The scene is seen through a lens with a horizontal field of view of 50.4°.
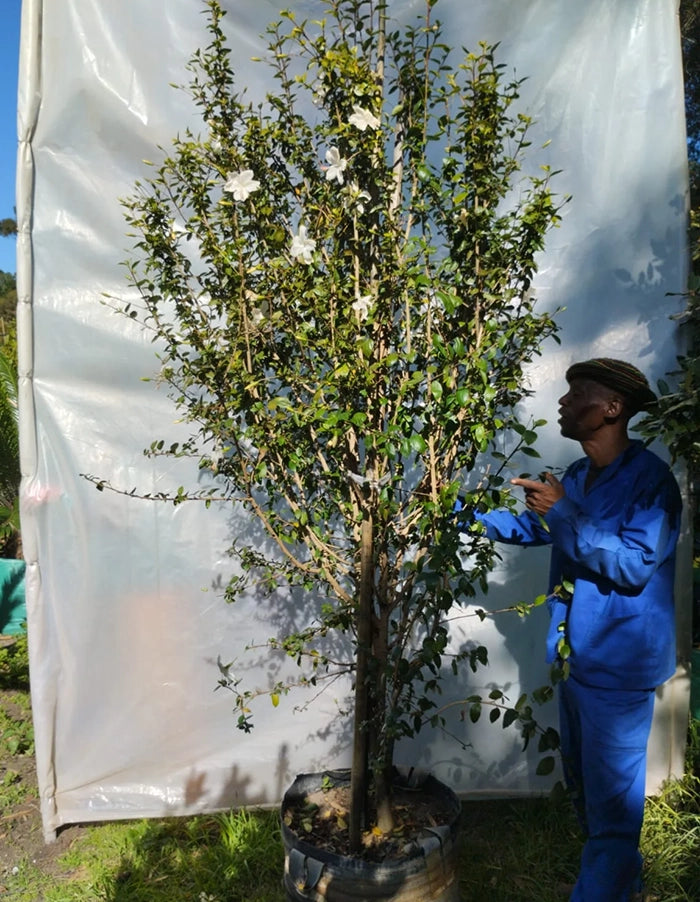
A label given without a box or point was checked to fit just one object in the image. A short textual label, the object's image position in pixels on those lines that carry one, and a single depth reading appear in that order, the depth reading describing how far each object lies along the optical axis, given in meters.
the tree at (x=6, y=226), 23.46
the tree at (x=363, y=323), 1.86
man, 2.11
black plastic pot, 2.02
